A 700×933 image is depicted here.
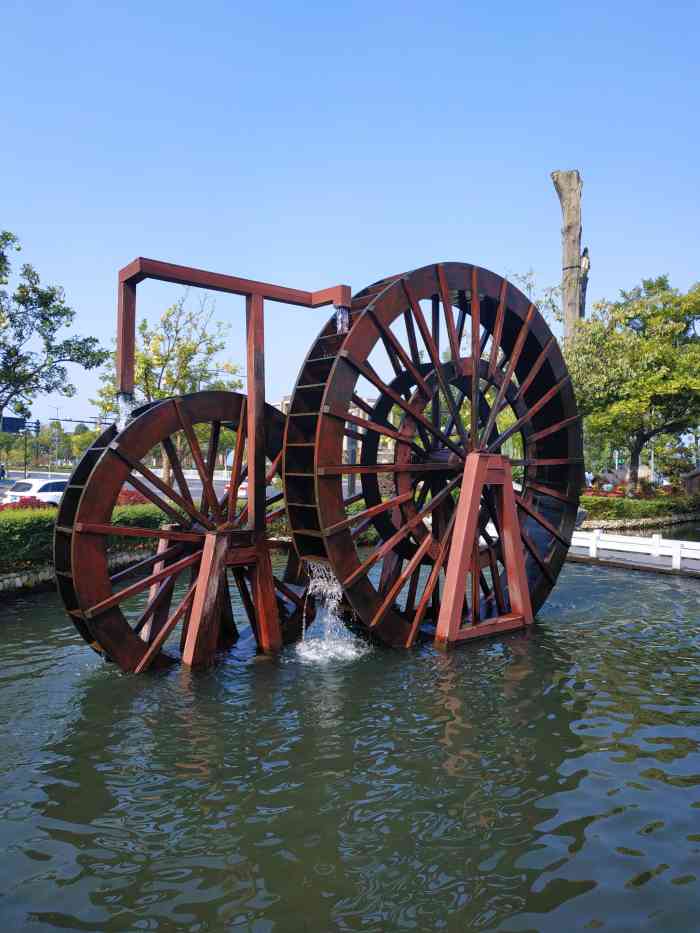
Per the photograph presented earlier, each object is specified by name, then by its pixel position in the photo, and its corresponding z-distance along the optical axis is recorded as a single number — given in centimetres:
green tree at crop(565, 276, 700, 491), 2314
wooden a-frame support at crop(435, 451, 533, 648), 806
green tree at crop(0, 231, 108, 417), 1777
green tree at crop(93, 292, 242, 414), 2158
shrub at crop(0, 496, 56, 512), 1529
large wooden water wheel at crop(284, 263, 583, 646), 791
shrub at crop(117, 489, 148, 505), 1880
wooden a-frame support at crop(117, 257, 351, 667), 724
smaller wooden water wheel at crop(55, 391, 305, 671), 700
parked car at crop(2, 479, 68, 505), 2187
